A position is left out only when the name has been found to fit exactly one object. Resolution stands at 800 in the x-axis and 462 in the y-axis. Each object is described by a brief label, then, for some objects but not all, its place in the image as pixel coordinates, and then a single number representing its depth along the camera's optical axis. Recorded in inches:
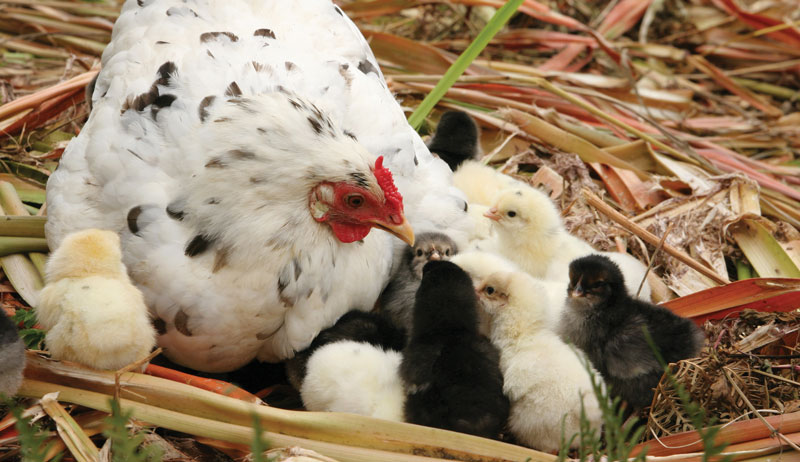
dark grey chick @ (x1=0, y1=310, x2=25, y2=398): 72.0
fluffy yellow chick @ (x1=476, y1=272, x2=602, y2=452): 79.7
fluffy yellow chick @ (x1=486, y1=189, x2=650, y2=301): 103.3
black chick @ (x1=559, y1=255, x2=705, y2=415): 85.8
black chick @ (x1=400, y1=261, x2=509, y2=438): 77.6
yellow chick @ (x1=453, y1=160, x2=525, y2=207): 115.6
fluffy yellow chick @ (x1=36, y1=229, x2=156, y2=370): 74.8
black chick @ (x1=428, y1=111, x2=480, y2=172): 121.2
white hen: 78.9
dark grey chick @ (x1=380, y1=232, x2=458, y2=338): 94.2
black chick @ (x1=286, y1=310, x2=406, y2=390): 86.7
